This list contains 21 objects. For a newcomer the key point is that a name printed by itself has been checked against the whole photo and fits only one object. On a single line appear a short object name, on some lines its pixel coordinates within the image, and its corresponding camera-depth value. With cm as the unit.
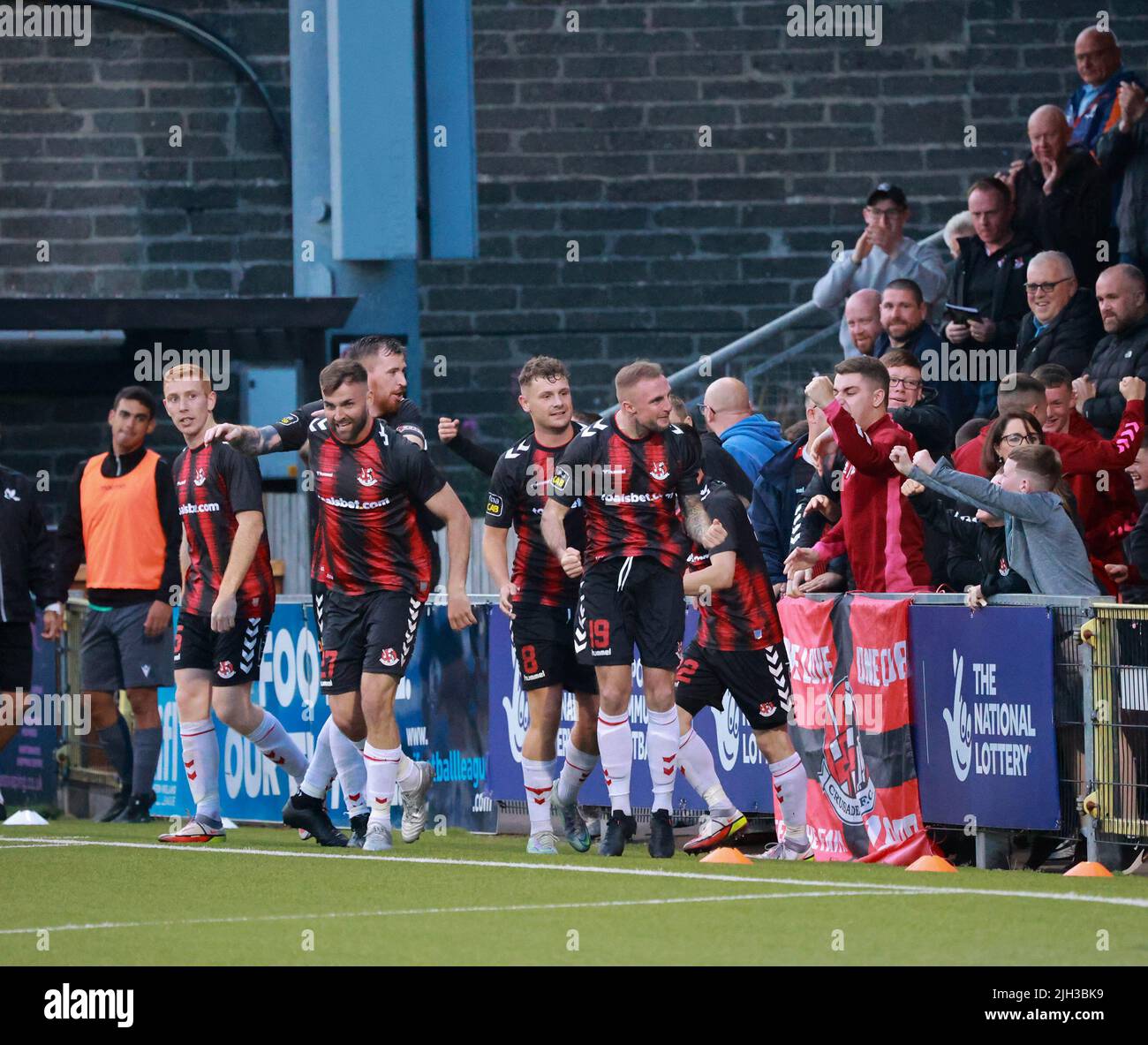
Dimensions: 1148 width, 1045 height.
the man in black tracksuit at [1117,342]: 1129
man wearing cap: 1403
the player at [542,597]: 987
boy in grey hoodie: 902
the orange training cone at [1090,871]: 837
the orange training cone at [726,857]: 909
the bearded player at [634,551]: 942
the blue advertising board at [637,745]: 1034
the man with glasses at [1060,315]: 1202
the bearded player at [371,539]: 974
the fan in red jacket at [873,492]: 970
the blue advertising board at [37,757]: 1388
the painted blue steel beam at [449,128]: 1429
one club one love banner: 932
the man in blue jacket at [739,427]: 1126
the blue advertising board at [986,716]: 877
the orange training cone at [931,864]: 876
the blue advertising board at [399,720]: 1164
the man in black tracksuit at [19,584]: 1235
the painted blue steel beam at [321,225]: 1421
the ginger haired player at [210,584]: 1030
